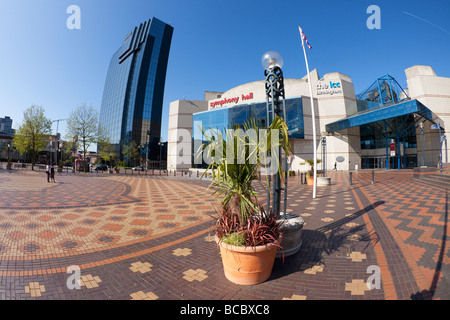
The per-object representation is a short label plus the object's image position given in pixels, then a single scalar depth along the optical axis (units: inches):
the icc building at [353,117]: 1234.0
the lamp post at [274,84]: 153.3
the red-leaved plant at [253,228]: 107.3
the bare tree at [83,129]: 1144.2
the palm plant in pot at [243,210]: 106.7
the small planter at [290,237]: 135.9
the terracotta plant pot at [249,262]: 105.0
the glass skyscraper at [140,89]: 2583.7
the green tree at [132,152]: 2276.1
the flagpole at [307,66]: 356.0
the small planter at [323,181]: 566.3
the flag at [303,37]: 341.7
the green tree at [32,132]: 1113.4
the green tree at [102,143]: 1301.9
